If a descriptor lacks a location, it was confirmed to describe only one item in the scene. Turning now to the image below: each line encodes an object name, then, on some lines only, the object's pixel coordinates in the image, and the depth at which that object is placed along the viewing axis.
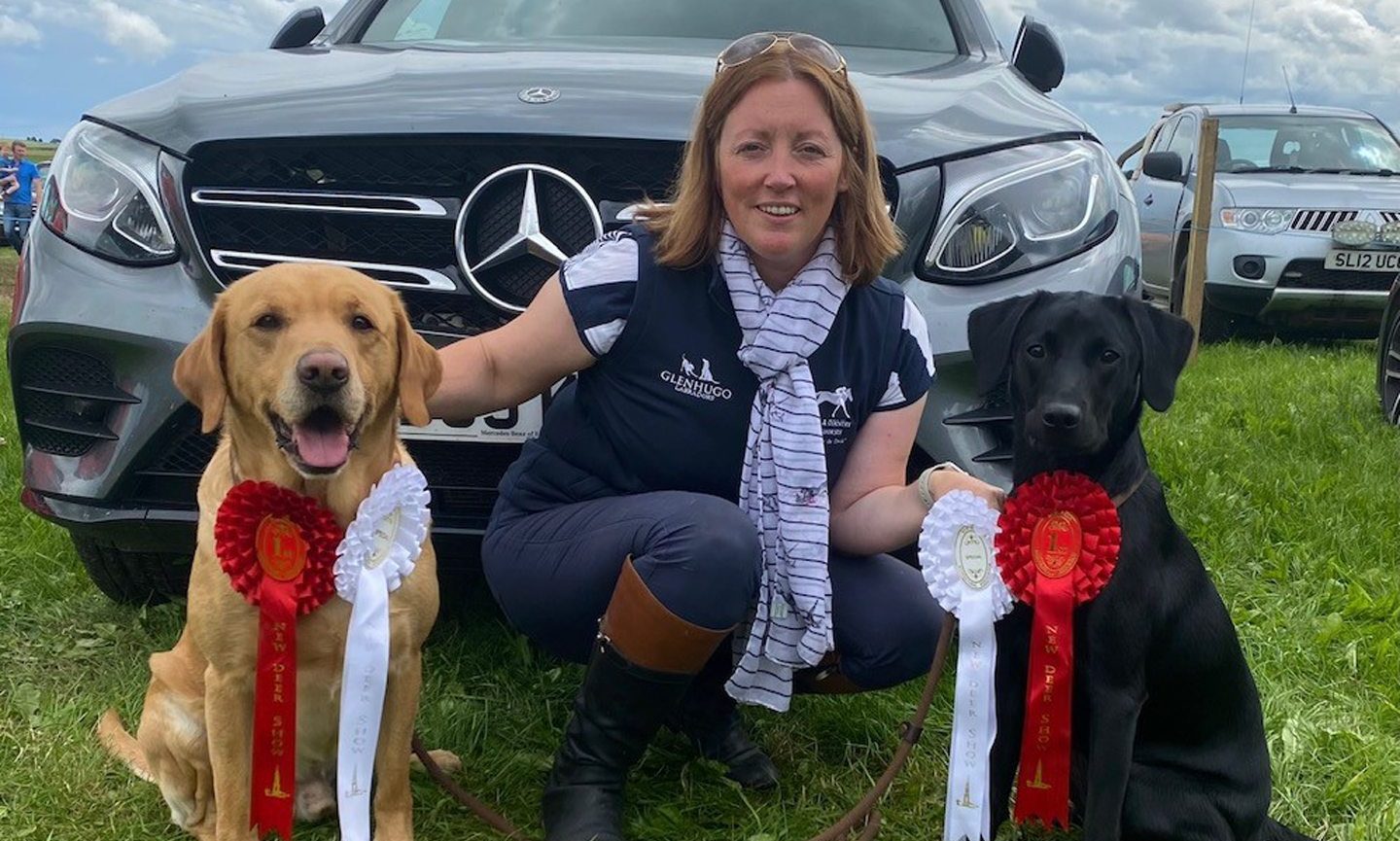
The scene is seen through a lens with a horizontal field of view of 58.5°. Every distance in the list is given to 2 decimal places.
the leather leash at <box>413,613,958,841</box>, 2.33
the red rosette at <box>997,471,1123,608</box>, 2.18
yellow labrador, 2.10
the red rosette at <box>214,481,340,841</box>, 2.12
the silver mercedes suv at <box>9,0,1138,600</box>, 2.64
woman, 2.41
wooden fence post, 7.58
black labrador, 2.19
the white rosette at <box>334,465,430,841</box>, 2.14
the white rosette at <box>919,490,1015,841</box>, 2.26
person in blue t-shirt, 17.45
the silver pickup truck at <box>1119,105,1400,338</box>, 8.56
